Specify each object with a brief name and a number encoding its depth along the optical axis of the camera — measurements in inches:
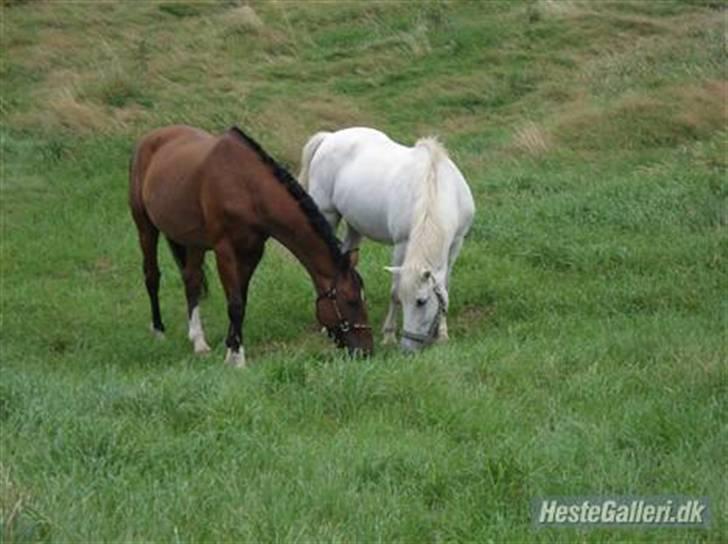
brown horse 623.8
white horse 616.4
